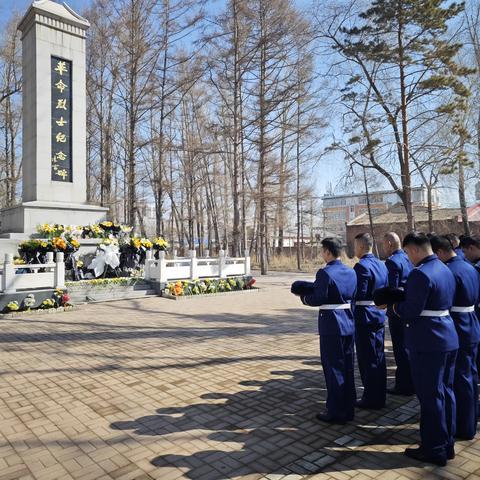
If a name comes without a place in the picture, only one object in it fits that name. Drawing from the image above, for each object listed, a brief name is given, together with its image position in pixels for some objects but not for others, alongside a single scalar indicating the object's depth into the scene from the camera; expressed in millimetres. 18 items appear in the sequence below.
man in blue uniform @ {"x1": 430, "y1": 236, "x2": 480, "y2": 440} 3582
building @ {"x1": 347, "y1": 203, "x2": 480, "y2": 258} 34656
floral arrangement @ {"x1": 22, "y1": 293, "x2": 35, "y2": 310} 9898
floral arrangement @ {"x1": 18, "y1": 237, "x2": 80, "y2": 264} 11586
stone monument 15023
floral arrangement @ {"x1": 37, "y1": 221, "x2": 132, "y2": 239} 13097
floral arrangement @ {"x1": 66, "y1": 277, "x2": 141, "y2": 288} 11719
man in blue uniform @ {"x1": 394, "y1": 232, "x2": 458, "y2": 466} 3166
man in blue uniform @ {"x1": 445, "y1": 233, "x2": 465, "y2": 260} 5046
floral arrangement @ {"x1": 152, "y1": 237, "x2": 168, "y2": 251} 14586
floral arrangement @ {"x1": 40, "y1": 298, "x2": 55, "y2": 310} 10172
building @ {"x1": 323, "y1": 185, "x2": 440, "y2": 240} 36866
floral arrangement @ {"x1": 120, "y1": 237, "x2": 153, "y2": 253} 13938
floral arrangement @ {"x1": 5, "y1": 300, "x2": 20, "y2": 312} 9586
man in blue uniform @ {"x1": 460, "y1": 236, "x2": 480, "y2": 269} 5160
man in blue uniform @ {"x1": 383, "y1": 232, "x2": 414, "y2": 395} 4766
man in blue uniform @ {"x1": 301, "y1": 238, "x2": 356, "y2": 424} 3887
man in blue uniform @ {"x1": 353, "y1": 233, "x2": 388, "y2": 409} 4309
